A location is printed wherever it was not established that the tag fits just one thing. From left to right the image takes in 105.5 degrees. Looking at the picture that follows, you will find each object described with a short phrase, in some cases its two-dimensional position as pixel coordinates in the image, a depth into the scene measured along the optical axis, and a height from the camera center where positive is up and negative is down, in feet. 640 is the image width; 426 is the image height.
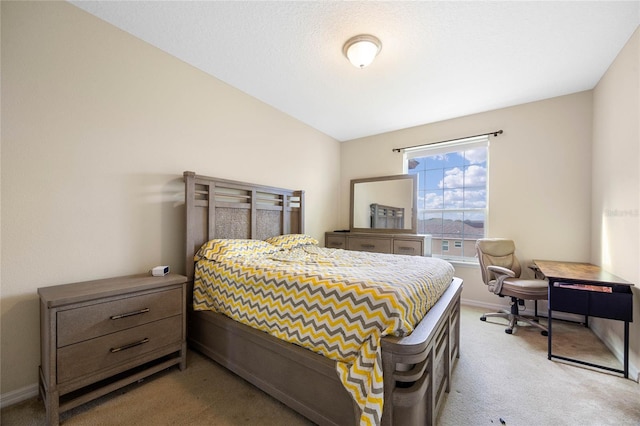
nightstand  4.64 -2.74
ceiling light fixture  6.73 +4.64
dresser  11.64 -1.55
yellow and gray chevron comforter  3.87 -1.77
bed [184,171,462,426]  3.78 -2.90
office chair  8.58 -2.49
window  11.98 +1.02
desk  6.21 -2.18
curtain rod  11.21 +3.69
